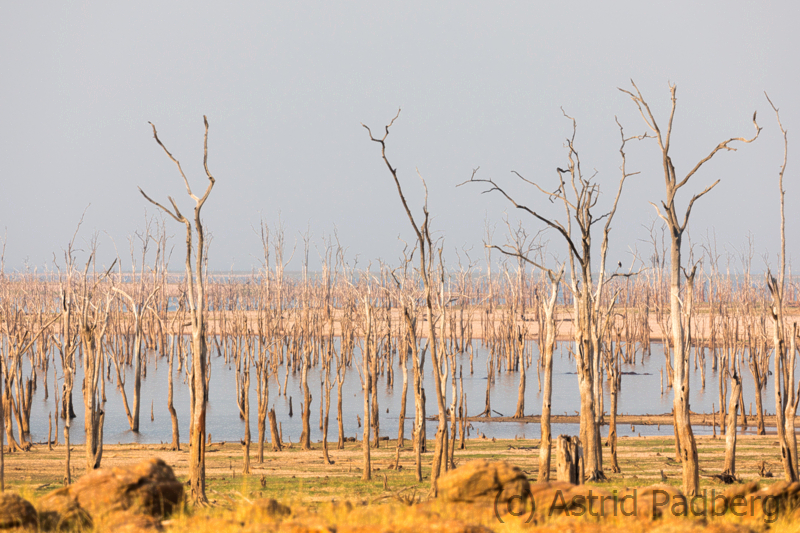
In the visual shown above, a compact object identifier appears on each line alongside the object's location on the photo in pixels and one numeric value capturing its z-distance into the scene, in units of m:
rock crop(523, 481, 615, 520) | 9.88
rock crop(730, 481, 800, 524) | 10.17
